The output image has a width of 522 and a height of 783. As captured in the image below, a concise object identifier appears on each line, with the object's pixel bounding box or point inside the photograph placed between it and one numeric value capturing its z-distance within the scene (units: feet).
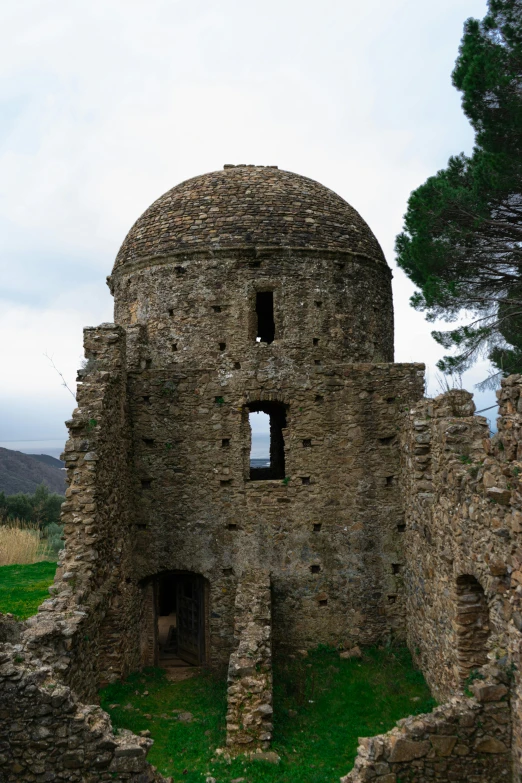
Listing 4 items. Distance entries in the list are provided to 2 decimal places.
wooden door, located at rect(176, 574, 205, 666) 35.47
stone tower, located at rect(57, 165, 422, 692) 33.99
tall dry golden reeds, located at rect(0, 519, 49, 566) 61.16
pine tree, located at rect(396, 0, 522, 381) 35.86
